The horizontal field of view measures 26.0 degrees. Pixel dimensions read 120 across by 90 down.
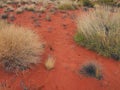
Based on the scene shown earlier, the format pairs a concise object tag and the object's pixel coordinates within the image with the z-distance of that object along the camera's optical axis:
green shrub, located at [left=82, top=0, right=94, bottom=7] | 17.10
